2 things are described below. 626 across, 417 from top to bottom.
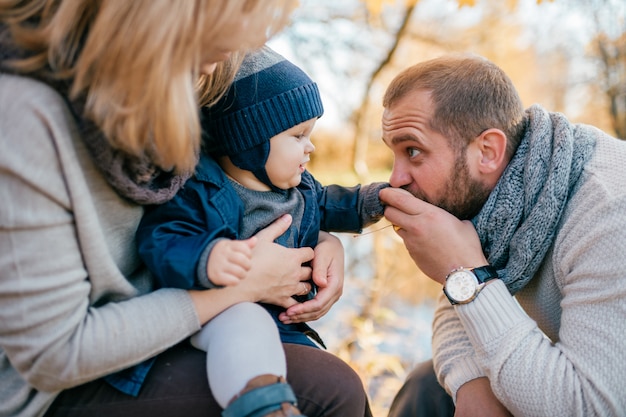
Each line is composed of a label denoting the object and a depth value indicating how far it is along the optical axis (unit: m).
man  1.45
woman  1.07
